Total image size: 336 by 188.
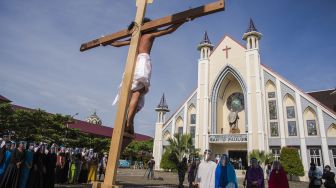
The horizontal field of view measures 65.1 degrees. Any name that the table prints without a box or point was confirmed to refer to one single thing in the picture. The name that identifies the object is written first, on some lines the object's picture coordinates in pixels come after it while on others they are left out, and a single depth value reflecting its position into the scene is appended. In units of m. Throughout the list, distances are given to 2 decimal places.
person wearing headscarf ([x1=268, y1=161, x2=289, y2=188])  8.27
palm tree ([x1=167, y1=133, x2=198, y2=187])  21.17
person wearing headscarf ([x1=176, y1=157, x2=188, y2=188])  12.93
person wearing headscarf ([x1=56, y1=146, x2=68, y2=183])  11.54
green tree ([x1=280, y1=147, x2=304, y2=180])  23.00
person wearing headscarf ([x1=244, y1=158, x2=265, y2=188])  8.14
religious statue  30.41
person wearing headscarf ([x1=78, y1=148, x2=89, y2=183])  13.12
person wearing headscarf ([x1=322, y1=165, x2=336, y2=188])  8.91
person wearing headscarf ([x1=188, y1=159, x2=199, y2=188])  12.57
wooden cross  2.08
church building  25.22
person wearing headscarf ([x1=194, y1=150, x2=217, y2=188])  7.07
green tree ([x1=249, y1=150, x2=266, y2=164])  22.91
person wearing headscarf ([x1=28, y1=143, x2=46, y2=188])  7.58
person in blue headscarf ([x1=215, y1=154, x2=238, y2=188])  6.68
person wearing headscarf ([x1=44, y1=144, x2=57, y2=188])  8.22
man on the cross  2.49
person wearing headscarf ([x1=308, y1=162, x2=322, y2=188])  9.02
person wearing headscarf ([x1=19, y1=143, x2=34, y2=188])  7.32
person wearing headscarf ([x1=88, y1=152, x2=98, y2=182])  13.43
